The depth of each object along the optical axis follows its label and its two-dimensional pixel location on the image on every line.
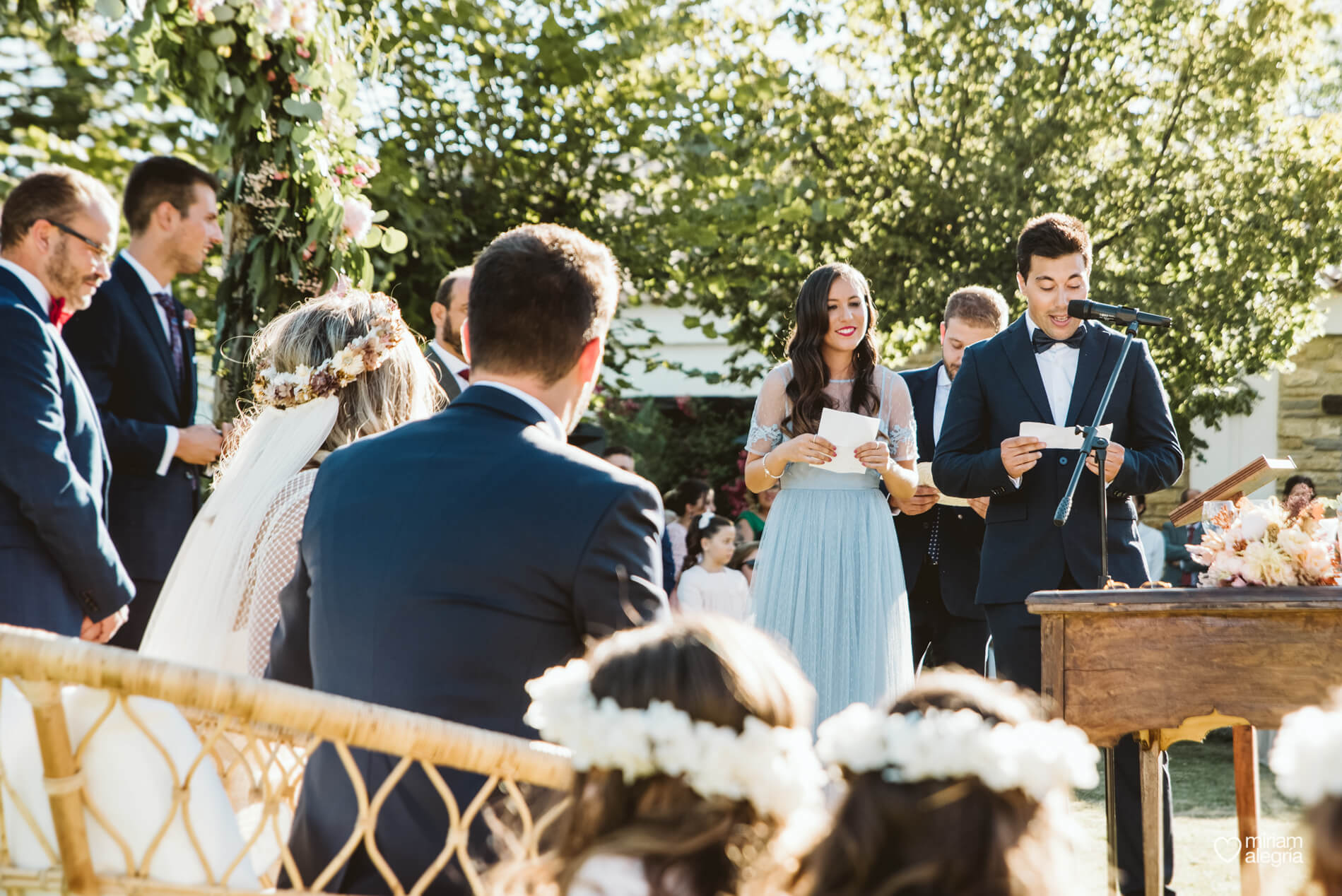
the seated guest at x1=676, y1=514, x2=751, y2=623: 9.00
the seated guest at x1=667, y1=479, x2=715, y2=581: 10.92
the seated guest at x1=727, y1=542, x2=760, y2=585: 9.57
